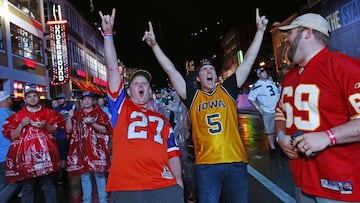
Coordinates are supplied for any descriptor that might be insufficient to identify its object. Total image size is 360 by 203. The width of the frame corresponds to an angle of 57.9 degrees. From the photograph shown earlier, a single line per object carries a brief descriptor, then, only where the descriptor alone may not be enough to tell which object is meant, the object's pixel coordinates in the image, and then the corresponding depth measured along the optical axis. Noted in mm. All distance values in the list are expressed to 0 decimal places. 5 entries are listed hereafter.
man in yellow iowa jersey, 3406
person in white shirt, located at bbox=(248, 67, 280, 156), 8258
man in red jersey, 2002
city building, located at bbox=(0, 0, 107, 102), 19453
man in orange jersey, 2662
